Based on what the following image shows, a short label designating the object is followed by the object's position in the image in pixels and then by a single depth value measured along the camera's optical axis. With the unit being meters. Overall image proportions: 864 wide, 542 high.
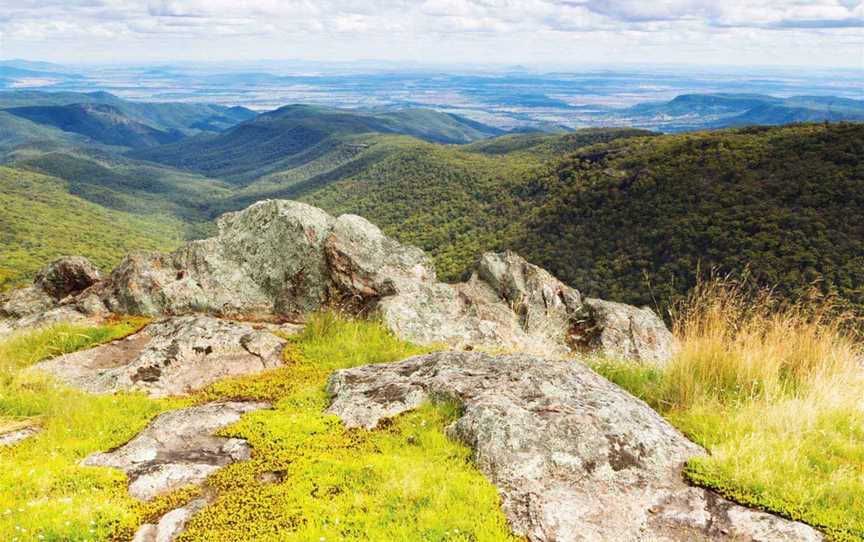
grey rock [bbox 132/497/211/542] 5.75
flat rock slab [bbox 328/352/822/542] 5.85
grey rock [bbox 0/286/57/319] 20.69
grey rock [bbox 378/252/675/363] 14.29
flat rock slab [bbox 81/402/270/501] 6.87
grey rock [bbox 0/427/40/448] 7.76
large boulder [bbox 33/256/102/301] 21.78
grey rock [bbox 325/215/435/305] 16.75
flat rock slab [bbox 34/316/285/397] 10.38
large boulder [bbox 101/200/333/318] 17.02
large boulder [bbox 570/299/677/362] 18.79
